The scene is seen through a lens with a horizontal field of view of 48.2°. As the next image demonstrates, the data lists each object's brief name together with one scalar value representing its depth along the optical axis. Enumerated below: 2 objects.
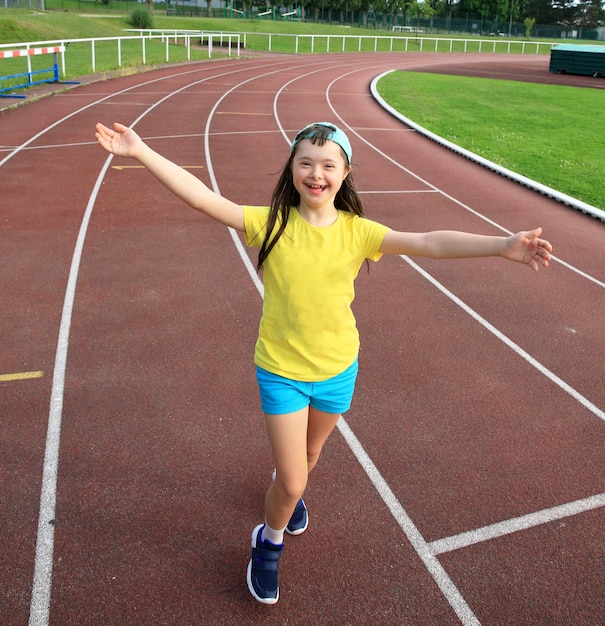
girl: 3.05
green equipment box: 34.28
